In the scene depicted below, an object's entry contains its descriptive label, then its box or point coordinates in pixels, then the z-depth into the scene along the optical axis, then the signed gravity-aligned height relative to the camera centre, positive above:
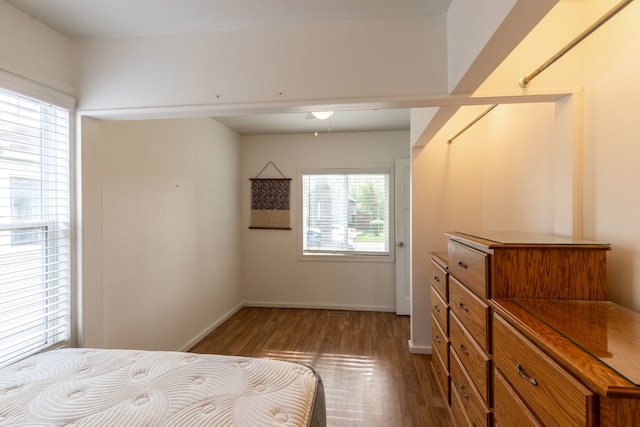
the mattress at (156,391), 1.03 -0.71
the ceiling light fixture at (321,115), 2.61 +0.88
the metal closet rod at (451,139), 2.69 +0.71
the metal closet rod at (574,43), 0.88 +0.61
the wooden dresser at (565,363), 0.69 -0.42
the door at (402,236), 4.05 -0.32
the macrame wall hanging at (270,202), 4.44 +0.17
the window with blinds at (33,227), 1.58 -0.08
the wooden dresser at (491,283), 1.24 -0.31
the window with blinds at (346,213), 4.28 +0.00
